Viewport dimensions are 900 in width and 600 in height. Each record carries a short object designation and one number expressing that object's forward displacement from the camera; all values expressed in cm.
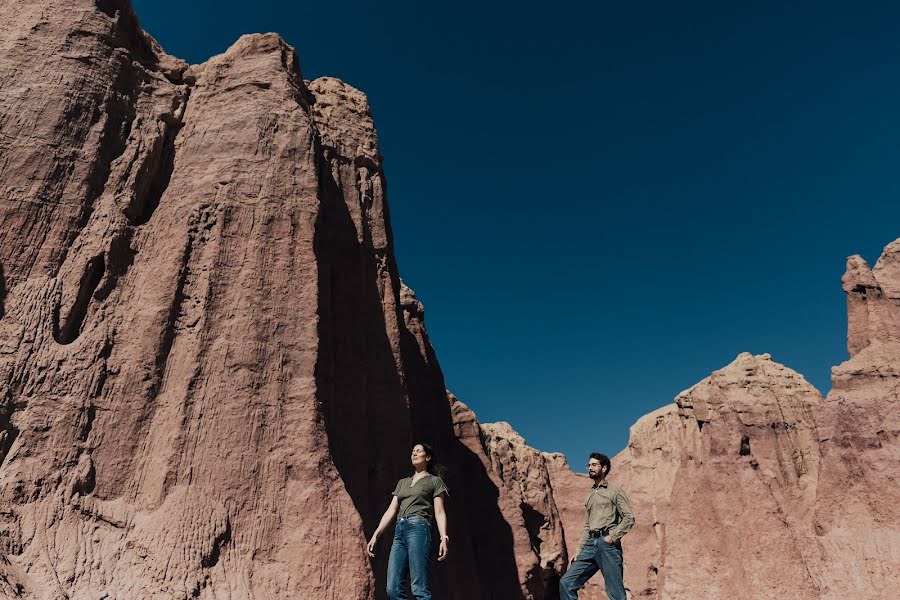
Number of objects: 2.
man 748
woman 684
